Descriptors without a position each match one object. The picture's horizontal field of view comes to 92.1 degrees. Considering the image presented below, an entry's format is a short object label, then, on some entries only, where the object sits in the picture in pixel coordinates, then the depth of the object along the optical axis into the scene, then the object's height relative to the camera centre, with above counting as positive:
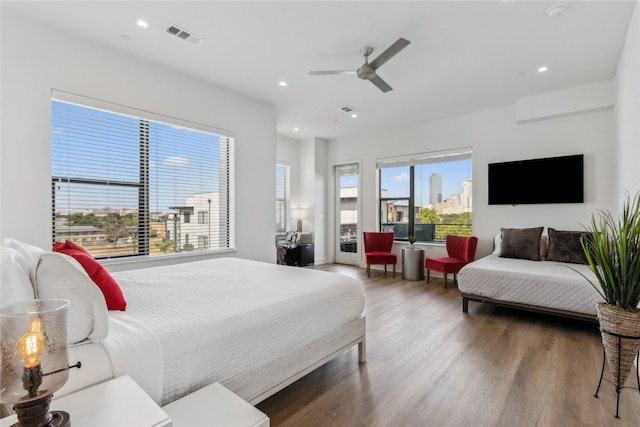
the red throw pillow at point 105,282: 1.62 -0.37
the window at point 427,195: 5.50 +0.33
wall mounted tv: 4.26 +0.45
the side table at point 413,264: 5.39 -0.92
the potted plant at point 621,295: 1.85 -0.52
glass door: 6.89 -0.05
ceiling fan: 2.79 +1.43
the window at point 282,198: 6.79 +0.31
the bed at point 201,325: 1.23 -0.56
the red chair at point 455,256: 4.79 -0.73
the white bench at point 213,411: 1.16 -0.78
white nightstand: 0.92 -0.63
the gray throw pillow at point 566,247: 3.78 -0.45
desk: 6.38 -0.90
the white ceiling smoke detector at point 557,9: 2.50 +1.67
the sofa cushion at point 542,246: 4.16 -0.48
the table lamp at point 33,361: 0.83 -0.41
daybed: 3.04 -0.69
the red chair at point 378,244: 5.86 -0.63
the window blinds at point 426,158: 5.38 +1.01
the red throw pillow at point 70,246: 1.93 -0.21
